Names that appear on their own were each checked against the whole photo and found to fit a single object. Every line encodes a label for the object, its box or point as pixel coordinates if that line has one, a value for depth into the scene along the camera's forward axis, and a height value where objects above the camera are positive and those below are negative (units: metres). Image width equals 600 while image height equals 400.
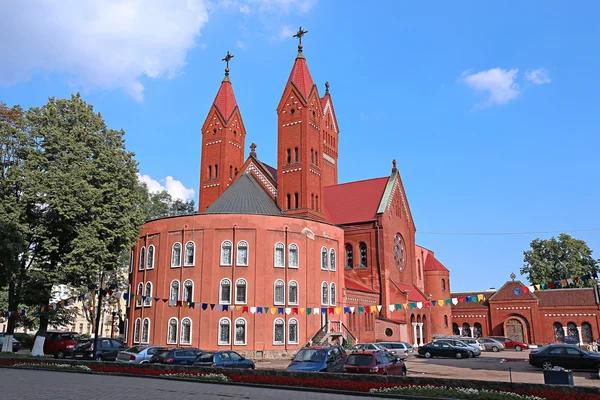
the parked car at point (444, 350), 35.88 -1.51
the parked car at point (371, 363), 18.80 -1.26
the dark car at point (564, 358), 24.27 -1.46
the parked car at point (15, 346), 38.41 -1.02
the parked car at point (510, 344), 49.78 -1.56
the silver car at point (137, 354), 26.47 -1.15
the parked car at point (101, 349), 28.98 -0.98
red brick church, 34.06 +5.58
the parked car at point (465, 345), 36.19 -1.17
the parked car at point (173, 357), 23.58 -1.18
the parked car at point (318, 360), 19.91 -1.20
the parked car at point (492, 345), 46.38 -1.52
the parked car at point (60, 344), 32.69 -0.74
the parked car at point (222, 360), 22.12 -1.26
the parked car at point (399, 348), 34.53 -1.27
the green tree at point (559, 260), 70.44 +9.32
